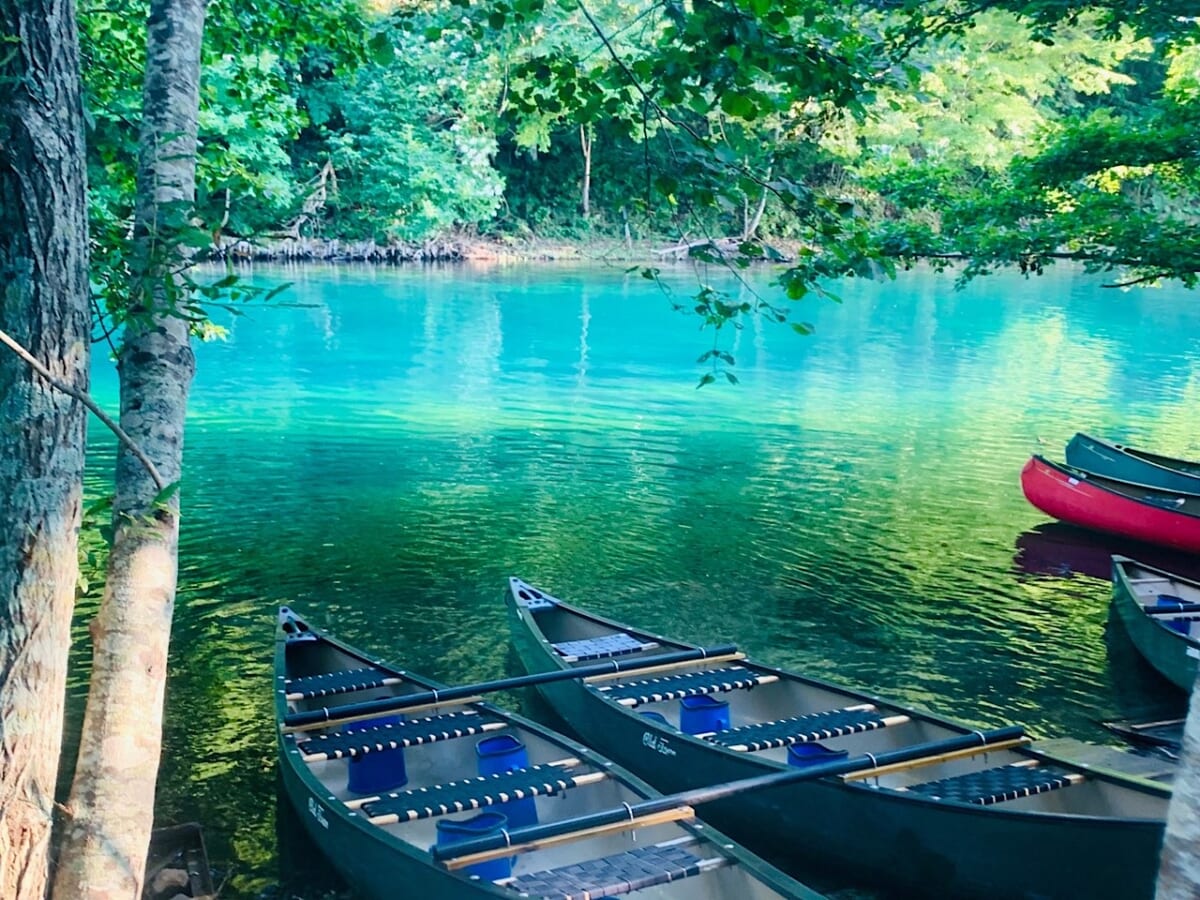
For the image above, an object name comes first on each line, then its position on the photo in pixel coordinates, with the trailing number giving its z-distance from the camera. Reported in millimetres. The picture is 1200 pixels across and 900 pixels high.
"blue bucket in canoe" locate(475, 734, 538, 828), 5930
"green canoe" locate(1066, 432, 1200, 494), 12523
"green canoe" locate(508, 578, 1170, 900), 5074
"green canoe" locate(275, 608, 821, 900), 4691
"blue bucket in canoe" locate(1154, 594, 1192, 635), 8523
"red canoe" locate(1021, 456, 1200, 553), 11727
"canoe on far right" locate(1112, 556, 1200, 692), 8141
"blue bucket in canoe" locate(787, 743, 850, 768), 6070
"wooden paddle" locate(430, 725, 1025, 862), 4762
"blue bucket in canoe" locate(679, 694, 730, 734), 6695
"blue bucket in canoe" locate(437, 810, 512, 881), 4887
